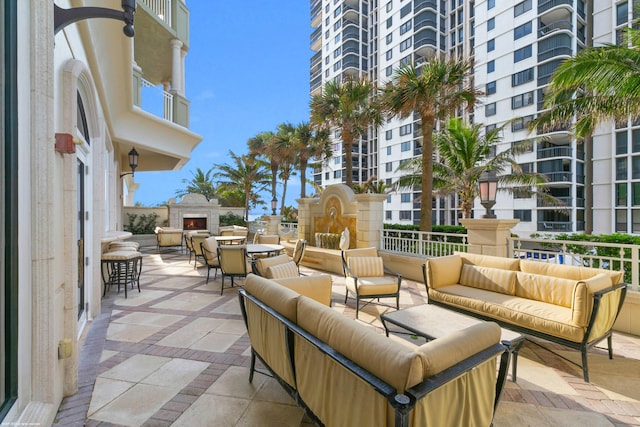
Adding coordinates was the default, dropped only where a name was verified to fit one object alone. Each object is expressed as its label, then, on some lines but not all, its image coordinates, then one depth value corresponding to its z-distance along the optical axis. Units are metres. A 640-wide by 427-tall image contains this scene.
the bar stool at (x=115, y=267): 6.00
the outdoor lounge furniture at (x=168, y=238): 12.54
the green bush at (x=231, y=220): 19.27
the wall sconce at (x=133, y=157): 8.87
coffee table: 3.07
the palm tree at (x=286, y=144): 17.86
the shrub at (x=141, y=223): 15.23
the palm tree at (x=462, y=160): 11.90
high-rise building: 22.98
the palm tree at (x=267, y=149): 18.33
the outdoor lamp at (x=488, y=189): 5.67
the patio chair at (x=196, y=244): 9.34
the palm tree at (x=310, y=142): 17.42
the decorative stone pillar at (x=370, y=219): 8.42
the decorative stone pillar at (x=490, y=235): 5.67
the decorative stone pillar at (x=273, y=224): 13.94
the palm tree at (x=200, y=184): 28.92
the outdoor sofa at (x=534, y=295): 3.22
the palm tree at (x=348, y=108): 13.04
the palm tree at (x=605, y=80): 6.12
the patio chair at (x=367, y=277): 5.09
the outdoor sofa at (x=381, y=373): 1.53
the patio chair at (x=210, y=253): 7.54
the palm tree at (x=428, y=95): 9.23
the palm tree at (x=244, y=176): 23.69
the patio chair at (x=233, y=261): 6.56
